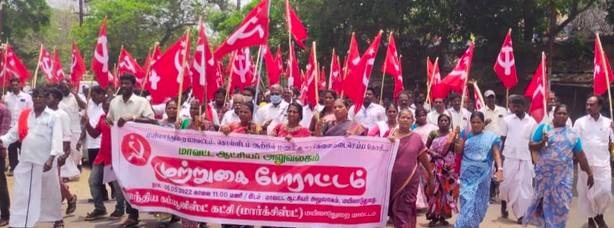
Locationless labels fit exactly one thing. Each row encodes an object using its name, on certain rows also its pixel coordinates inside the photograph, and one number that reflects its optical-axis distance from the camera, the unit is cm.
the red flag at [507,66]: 872
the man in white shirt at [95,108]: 905
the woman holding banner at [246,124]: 641
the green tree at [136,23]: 3244
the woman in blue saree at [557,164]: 683
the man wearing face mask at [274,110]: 958
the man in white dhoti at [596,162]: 771
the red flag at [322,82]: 1503
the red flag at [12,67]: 1318
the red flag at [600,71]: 845
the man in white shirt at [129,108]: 734
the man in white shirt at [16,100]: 1118
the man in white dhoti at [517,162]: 817
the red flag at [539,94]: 775
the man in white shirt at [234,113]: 888
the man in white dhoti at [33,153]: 648
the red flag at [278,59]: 1409
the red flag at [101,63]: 917
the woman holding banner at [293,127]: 631
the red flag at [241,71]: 1115
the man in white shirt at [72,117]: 1016
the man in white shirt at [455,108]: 983
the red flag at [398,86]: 1090
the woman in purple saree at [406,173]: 618
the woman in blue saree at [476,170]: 695
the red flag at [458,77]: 870
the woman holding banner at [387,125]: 681
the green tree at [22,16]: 2973
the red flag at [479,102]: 985
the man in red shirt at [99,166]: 756
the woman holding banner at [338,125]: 647
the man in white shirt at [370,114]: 986
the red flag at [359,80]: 689
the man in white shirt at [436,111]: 948
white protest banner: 612
